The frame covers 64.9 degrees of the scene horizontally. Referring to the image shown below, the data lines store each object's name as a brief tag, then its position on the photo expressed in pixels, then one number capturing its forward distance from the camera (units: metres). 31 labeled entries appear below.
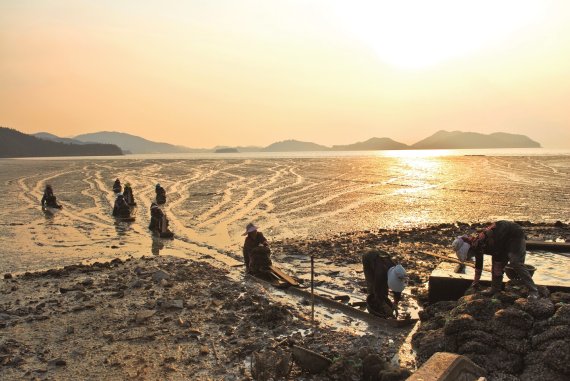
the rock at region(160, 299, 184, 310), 9.98
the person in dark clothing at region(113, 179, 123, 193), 32.15
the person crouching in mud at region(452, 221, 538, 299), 8.34
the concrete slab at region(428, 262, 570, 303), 9.65
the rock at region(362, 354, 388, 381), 6.75
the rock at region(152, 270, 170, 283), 11.98
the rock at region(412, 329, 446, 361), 7.46
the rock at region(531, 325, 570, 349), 6.57
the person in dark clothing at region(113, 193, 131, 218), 23.16
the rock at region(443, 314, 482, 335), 7.34
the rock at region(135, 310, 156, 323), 9.21
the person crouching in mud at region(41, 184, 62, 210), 26.47
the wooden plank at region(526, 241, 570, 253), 12.20
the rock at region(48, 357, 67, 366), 7.43
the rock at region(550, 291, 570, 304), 7.93
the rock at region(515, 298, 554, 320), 7.31
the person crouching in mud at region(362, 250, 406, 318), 9.36
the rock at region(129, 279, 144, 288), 11.43
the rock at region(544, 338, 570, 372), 6.07
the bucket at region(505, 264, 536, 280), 9.25
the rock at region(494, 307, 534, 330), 7.20
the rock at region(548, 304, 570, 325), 6.83
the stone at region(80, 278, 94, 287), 11.58
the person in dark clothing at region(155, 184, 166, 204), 28.31
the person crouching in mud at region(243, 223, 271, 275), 12.72
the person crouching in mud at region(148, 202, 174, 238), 18.81
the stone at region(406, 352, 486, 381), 5.40
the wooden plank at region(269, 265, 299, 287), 11.70
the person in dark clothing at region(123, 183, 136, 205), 26.56
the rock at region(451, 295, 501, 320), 7.73
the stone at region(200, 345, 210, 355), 7.89
